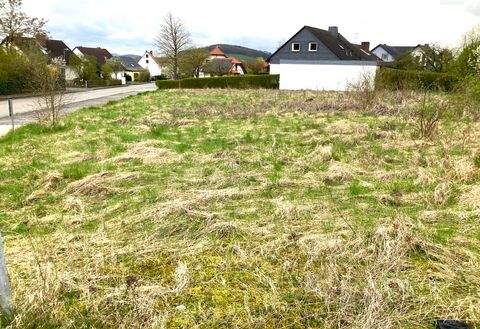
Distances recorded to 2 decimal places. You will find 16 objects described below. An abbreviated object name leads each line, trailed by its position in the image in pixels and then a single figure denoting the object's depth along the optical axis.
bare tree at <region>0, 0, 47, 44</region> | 32.25
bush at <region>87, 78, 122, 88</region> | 48.18
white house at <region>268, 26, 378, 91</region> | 36.62
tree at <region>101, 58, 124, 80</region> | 53.56
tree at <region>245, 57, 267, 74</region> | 61.59
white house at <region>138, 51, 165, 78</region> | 85.69
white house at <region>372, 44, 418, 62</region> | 80.12
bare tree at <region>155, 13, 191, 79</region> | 51.06
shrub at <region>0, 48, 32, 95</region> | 30.58
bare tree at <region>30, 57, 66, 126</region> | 12.53
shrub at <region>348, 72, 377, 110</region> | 15.76
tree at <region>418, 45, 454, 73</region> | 38.92
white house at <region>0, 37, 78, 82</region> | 34.27
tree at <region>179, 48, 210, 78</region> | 52.94
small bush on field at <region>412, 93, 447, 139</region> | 9.84
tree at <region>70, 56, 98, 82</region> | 46.38
